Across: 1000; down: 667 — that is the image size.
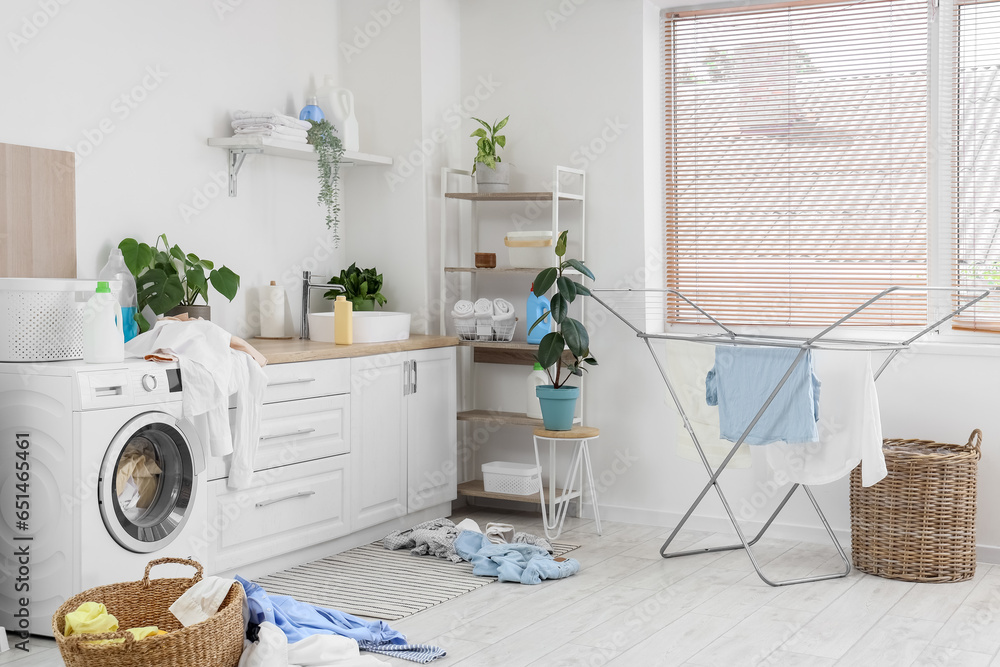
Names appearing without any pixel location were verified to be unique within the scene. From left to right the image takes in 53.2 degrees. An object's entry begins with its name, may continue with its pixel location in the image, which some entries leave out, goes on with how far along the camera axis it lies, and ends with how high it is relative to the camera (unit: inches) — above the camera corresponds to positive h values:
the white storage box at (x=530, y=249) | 169.9 +8.0
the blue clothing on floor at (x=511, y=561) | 138.9 -38.1
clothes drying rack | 129.2 -10.9
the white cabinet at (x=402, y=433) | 154.0 -22.2
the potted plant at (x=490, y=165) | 174.4 +23.0
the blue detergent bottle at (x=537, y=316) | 170.2 -3.4
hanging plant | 162.7 +24.0
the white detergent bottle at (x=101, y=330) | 114.3 -3.5
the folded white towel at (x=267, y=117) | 154.2 +28.2
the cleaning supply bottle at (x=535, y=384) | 172.4 -15.5
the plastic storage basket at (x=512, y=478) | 170.9 -31.3
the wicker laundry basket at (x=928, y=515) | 136.8 -30.9
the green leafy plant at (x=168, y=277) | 134.3 +3.1
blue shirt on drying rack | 128.8 -13.3
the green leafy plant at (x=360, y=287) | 175.2 +1.9
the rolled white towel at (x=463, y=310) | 173.9 -2.3
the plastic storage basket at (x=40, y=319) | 112.2 -2.2
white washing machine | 109.1 -19.9
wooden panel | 124.7 +11.3
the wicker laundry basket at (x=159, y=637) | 94.0 -32.8
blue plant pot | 163.0 -18.0
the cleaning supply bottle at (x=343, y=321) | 156.2 -3.7
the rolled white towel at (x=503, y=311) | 173.9 -2.6
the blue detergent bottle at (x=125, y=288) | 132.1 +1.6
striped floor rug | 128.6 -39.5
